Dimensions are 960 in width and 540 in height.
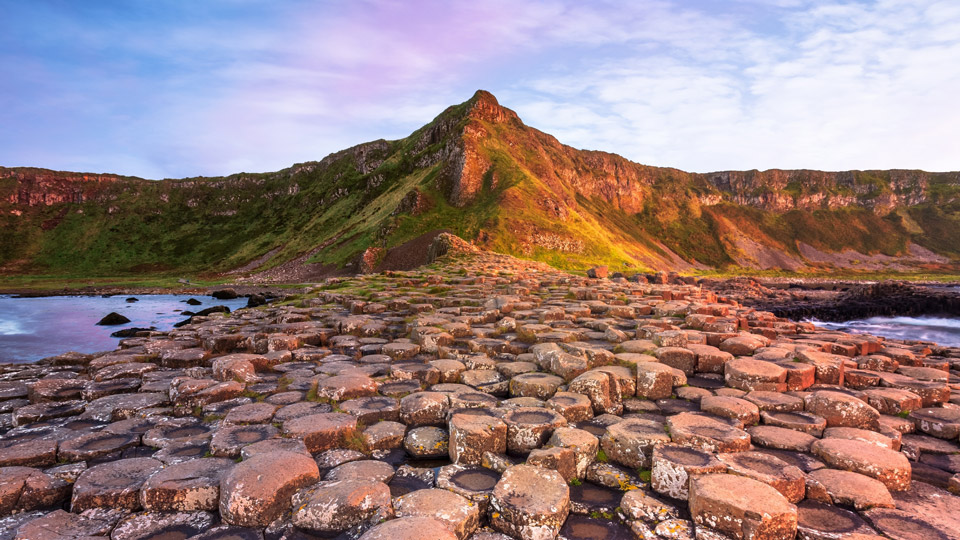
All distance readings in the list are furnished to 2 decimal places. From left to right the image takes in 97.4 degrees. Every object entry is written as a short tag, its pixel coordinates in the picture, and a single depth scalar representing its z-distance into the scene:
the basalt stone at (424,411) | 5.26
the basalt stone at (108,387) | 6.16
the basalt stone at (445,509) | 3.23
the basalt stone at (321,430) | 4.58
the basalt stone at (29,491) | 3.60
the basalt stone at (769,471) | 3.66
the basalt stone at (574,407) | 5.18
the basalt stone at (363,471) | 3.93
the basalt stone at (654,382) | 5.92
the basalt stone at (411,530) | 2.93
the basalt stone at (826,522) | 3.24
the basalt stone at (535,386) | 5.82
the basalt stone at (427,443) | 4.58
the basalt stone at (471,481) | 3.60
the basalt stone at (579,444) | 4.18
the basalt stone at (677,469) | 3.74
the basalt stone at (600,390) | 5.51
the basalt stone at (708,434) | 4.25
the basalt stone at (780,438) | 4.48
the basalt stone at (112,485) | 3.57
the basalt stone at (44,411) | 5.37
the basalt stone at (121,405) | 5.44
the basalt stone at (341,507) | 3.32
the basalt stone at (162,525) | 3.27
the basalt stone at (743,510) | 3.17
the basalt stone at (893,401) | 5.84
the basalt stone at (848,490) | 3.62
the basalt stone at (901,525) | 3.30
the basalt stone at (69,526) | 3.18
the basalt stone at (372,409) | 5.24
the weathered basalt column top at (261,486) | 3.39
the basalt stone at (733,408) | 4.98
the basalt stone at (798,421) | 4.85
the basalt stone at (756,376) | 6.00
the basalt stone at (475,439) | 4.34
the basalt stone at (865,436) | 4.67
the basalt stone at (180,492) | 3.56
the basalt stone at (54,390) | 6.09
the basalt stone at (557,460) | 4.06
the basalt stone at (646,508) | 3.48
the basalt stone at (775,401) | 5.34
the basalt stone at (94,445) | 4.34
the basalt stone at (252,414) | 5.10
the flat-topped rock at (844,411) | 5.16
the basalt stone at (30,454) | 4.16
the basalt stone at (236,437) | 4.35
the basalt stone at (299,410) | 5.21
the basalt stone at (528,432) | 4.53
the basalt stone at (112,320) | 25.42
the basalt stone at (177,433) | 4.71
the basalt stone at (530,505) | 3.28
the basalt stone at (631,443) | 4.25
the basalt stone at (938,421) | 5.36
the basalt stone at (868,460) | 4.00
